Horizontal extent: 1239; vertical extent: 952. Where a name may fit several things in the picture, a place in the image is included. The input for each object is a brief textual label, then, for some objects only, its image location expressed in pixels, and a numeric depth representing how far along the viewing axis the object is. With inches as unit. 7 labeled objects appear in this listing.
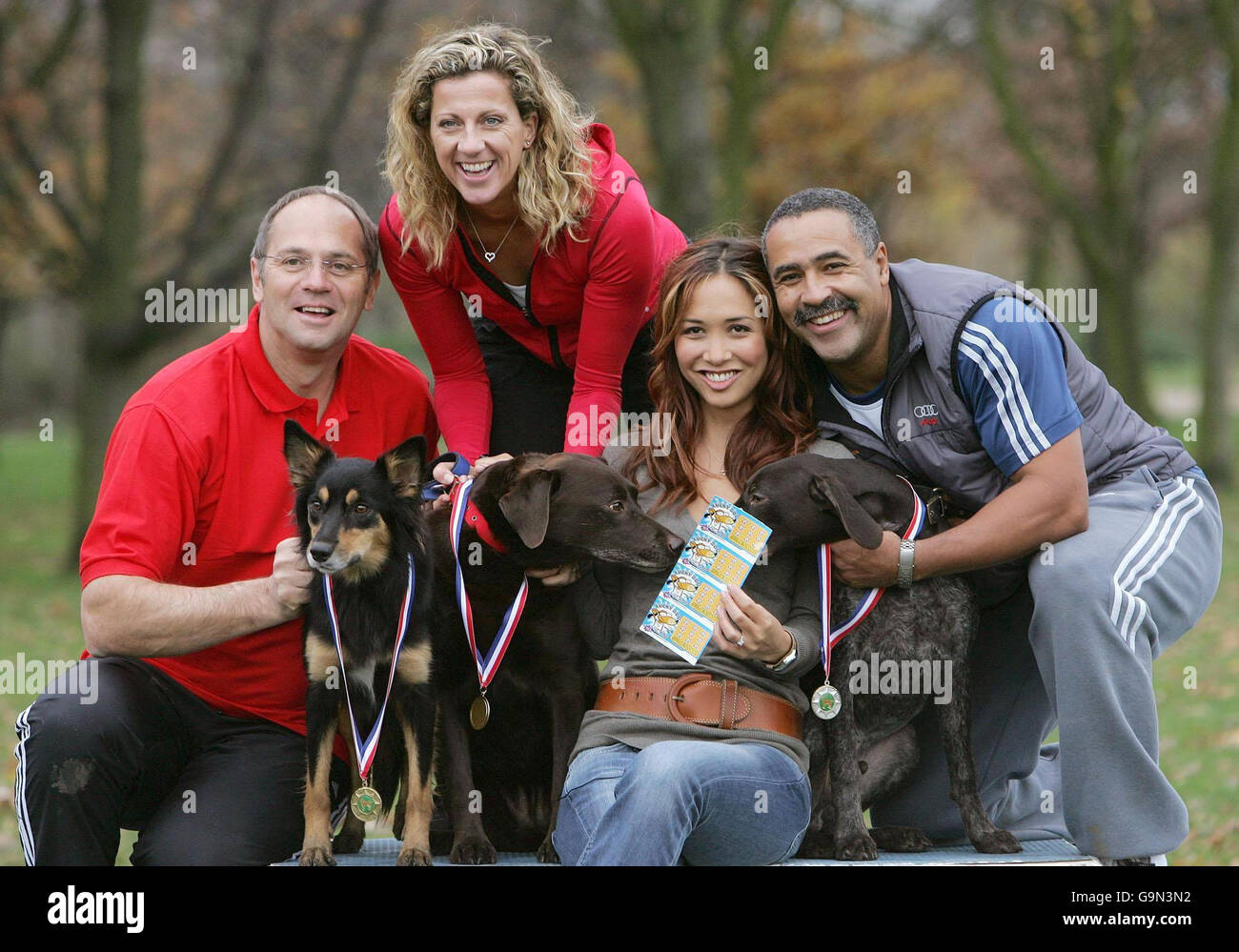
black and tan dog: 136.8
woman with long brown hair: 127.1
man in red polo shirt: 139.1
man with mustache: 133.0
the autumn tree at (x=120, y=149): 485.1
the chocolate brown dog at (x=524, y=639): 144.1
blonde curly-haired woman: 152.9
